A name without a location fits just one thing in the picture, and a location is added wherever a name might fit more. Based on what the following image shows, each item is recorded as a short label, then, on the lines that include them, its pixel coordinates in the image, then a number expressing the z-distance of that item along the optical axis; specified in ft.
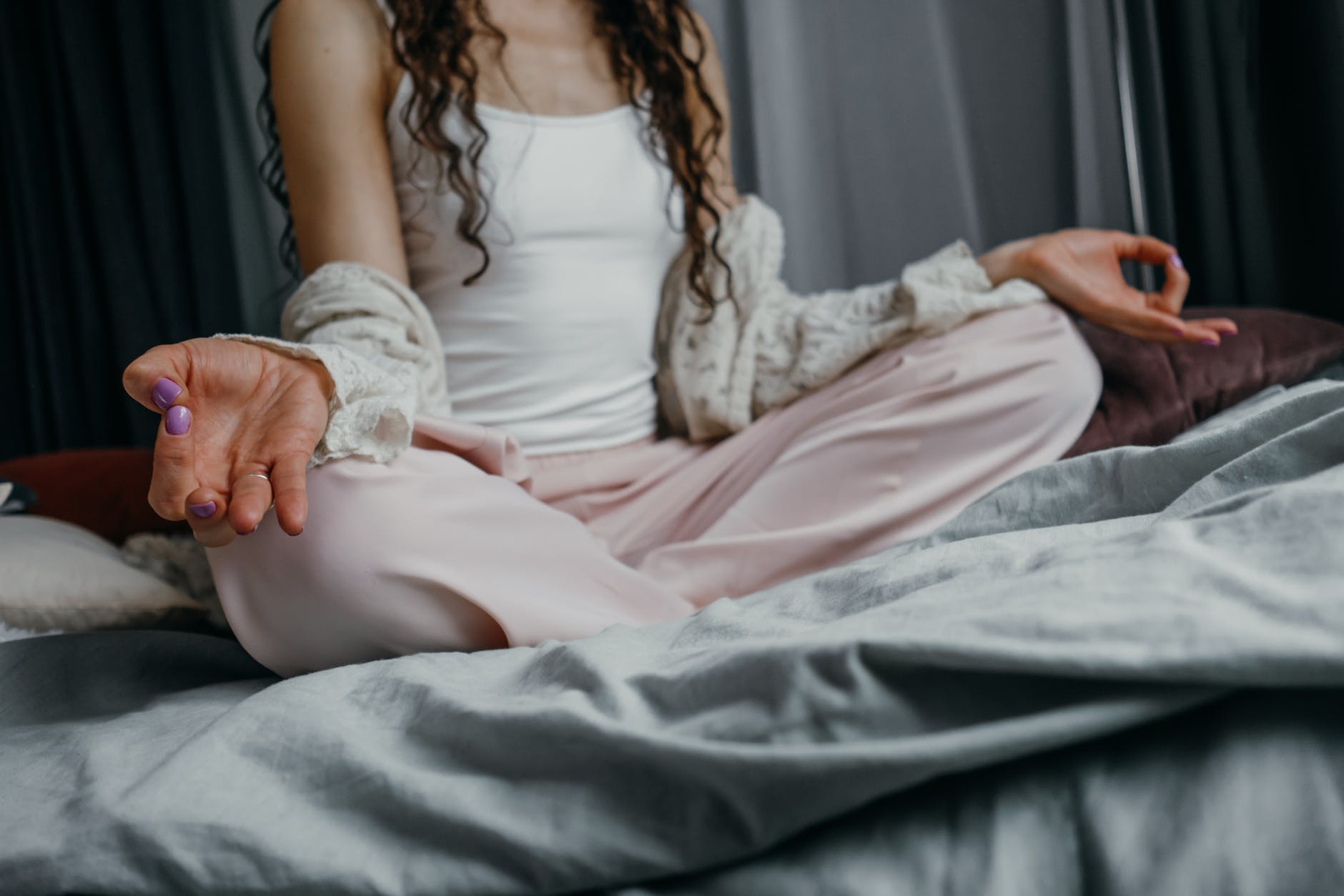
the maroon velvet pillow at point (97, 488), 3.96
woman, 2.29
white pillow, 2.50
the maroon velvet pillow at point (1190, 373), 3.50
